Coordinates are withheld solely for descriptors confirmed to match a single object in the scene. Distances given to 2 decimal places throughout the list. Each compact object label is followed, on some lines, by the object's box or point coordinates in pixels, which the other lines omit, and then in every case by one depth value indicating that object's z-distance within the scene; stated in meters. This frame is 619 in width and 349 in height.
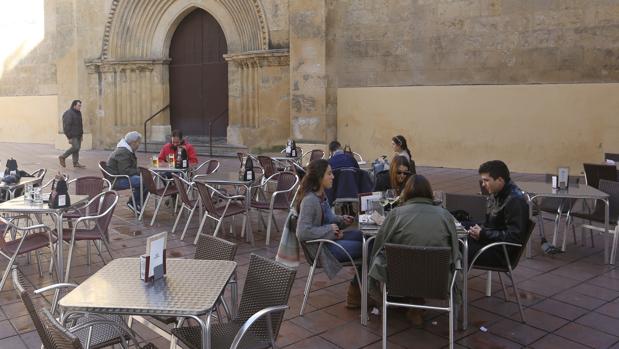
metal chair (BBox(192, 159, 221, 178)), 8.18
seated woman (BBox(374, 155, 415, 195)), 5.29
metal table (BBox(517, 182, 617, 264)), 5.54
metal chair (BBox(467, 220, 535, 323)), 4.06
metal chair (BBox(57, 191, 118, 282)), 5.04
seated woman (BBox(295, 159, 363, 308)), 4.18
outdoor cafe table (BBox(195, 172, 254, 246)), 6.37
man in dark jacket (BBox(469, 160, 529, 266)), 4.09
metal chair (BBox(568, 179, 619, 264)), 5.81
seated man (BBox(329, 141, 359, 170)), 6.76
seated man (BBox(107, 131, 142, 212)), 7.84
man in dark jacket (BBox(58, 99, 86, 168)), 12.77
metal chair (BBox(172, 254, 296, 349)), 2.88
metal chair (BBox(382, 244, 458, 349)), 3.39
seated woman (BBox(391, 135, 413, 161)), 6.95
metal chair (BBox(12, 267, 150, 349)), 2.34
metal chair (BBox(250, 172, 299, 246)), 6.59
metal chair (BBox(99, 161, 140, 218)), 7.63
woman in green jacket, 3.57
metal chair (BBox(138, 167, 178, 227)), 7.31
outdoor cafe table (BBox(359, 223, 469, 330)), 3.95
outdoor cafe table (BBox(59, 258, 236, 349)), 2.62
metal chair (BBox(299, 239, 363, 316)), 4.17
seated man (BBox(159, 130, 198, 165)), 8.48
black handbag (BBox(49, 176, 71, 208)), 5.02
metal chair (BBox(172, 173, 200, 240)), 6.52
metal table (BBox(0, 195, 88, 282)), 4.95
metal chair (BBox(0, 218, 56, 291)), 4.58
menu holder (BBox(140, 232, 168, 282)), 2.96
